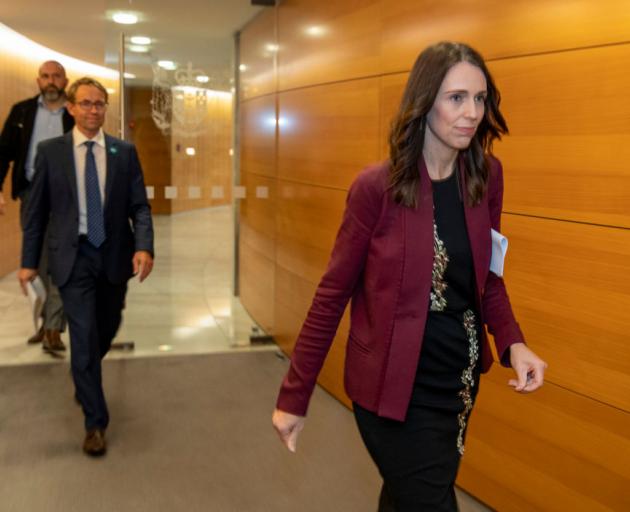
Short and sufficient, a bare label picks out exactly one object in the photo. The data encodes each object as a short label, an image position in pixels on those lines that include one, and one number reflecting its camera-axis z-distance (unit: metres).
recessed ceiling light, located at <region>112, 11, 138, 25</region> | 5.48
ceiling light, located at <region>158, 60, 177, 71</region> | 5.59
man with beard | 5.16
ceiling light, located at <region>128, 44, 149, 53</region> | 5.54
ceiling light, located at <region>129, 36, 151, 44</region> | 5.53
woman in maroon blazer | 1.92
